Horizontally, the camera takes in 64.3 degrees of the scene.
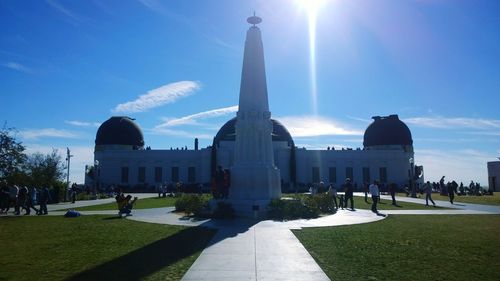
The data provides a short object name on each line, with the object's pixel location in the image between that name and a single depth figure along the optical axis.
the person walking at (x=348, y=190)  24.05
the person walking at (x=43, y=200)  21.30
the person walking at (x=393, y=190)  27.96
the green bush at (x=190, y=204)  19.27
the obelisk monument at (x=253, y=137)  20.39
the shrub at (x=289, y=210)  17.70
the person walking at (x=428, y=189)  27.67
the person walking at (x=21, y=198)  21.81
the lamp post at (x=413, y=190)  40.12
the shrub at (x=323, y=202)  20.27
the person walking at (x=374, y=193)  21.33
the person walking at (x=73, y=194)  33.69
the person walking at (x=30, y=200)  21.86
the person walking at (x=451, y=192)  29.12
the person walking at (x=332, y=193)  22.66
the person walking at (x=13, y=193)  22.89
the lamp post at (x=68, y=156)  39.48
